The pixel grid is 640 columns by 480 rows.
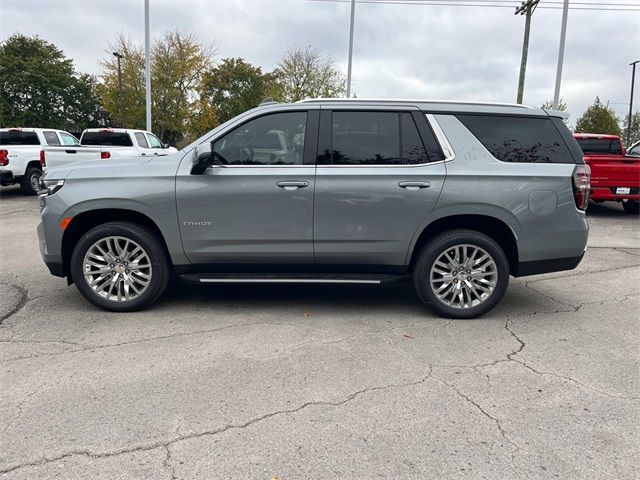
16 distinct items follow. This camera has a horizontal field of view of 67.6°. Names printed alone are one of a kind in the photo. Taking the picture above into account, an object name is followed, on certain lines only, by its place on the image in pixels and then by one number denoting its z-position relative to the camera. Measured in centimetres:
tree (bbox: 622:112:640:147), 5728
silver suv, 431
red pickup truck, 1040
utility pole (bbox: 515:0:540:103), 2130
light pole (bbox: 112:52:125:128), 3469
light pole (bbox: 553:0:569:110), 1823
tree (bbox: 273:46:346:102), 3931
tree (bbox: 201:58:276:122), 4791
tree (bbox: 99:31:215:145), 3506
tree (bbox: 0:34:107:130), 4331
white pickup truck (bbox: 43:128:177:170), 1330
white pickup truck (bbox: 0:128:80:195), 1348
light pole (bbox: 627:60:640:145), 4465
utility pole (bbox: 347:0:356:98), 2155
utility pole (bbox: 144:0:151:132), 1988
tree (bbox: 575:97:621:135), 4309
